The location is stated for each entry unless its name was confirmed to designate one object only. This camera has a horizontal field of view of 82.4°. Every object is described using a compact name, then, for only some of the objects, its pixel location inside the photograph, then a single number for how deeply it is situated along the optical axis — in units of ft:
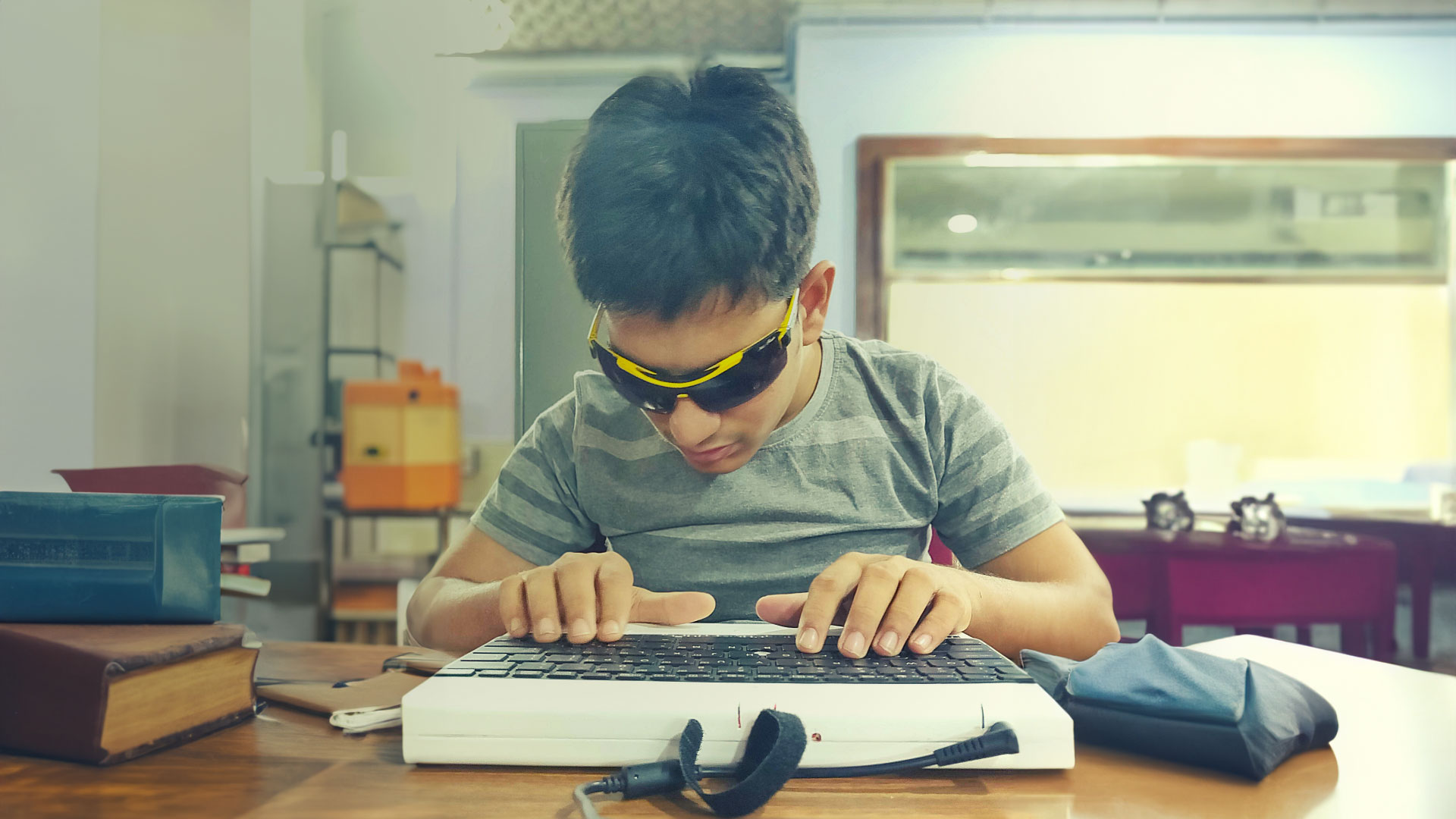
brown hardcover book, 1.36
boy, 1.84
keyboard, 1.39
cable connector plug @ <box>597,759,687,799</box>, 1.13
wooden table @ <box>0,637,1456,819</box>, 1.14
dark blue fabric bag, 1.28
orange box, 8.33
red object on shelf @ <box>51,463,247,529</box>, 2.68
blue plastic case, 1.61
